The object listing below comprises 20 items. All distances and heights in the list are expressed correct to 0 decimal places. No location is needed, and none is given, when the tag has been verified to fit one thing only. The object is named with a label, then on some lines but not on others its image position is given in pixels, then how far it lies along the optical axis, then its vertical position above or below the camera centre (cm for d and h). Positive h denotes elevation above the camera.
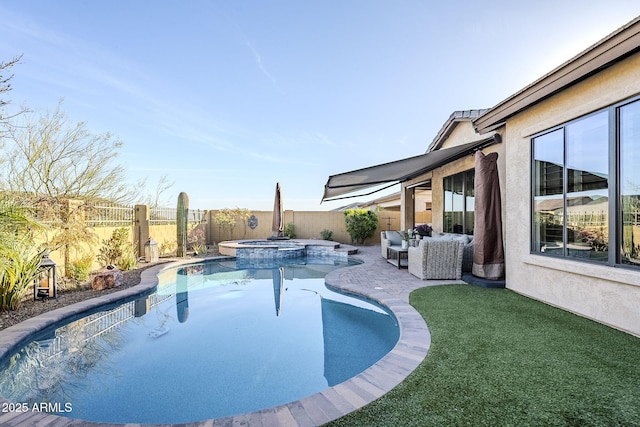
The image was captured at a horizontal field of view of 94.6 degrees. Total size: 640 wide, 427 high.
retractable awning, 900 +159
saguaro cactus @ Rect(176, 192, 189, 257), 1490 -47
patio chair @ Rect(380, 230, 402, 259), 1315 -110
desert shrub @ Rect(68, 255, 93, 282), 880 -167
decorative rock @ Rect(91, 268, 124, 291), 831 -187
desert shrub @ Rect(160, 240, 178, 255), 1534 -174
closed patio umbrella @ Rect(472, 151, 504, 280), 811 -21
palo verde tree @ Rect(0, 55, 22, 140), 519 +246
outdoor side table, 1097 -168
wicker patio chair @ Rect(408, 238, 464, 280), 868 -132
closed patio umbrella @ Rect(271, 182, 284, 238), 1820 -2
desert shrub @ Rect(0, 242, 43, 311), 588 -122
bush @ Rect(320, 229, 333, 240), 2073 -137
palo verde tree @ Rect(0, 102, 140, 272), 916 +170
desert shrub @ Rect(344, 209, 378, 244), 1988 -57
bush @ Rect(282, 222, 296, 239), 2086 -110
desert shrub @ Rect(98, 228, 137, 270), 1114 -144
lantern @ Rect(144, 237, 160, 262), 1315 -162
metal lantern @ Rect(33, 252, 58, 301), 703 -163
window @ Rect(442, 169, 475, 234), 1042 +45
